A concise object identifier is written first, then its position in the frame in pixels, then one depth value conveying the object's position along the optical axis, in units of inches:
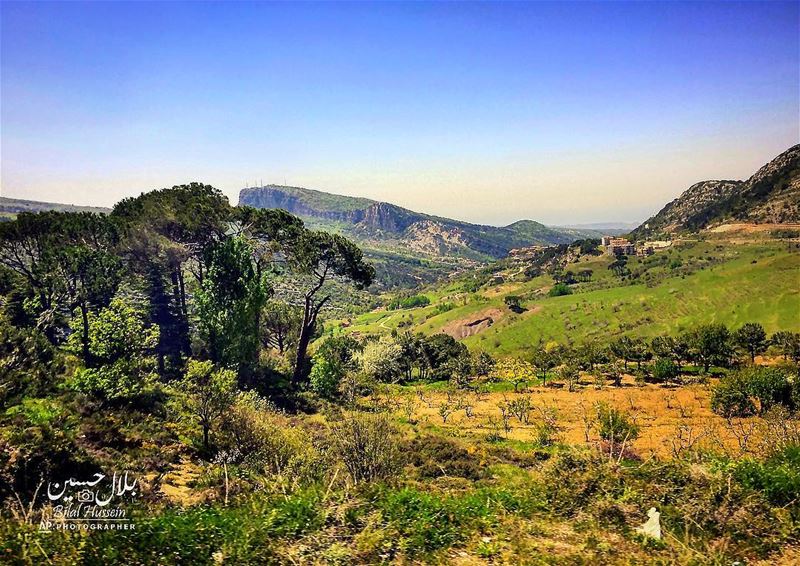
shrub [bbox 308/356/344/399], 1437.0
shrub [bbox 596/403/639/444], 1013.2
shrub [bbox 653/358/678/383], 1943.9
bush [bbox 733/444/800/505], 279.9
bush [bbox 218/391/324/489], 530.3
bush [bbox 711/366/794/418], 1336.9
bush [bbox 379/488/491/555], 251.1
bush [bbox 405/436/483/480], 775.7
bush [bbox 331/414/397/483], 486.9
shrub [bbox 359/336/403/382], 2098.9
